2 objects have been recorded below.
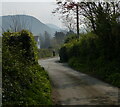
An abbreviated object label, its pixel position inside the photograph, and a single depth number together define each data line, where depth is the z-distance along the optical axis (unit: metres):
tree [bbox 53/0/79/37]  19.76
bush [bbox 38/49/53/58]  49.12
